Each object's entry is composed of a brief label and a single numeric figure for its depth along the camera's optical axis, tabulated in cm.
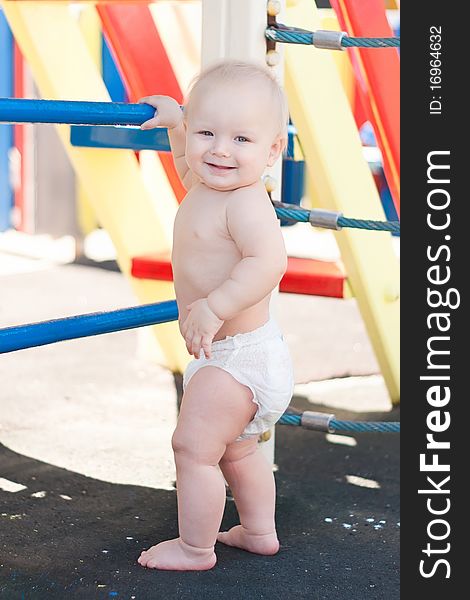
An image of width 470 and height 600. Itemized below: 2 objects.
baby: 286
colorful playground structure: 365
